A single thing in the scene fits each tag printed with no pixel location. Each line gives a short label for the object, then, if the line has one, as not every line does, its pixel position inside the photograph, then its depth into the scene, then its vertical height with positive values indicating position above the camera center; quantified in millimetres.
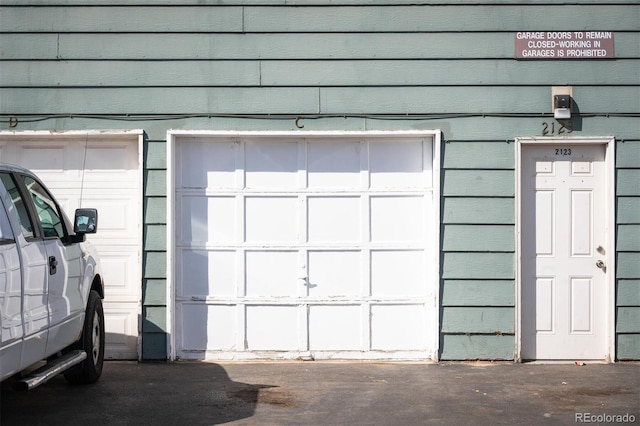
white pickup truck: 5957 -570
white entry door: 9406 -379
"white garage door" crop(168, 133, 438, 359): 9453 -352
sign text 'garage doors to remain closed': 9328 +1712
